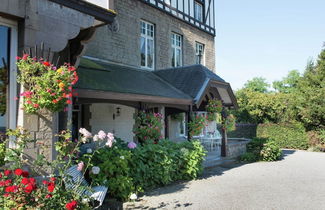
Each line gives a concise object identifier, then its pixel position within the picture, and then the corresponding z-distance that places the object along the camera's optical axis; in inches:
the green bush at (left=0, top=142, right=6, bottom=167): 162.7
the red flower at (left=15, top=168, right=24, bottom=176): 126.9
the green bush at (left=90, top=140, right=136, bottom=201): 218.5
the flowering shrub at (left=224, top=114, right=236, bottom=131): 454.3
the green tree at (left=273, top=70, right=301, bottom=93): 2148.4
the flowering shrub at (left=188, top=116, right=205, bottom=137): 376.7
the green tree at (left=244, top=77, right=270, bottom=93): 2229.3
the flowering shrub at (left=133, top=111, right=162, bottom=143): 318.3
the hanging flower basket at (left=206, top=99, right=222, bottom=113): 415.0
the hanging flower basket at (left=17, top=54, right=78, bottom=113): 171.5
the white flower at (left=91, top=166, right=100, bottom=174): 198.5
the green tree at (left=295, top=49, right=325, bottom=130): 681.0
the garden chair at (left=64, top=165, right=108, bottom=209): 170.4
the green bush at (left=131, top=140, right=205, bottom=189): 253.9
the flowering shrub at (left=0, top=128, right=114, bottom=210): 127.6
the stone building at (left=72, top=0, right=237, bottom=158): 337.7
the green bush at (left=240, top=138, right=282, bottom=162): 477.7
